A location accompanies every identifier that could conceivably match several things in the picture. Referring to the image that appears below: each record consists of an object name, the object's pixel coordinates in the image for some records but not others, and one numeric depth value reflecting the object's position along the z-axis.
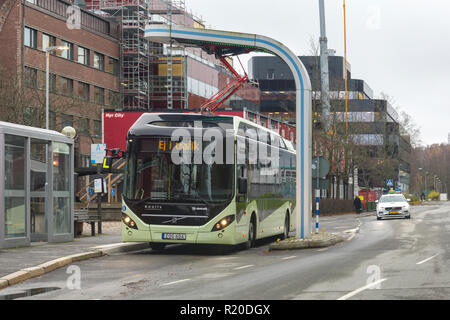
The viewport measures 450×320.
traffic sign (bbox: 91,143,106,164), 25.05
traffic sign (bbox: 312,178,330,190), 23.22
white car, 44.25
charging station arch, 20.98
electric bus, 18.36
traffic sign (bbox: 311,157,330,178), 23.27
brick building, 56.56
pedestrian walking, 64.75
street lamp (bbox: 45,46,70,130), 38.56
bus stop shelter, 18.47
